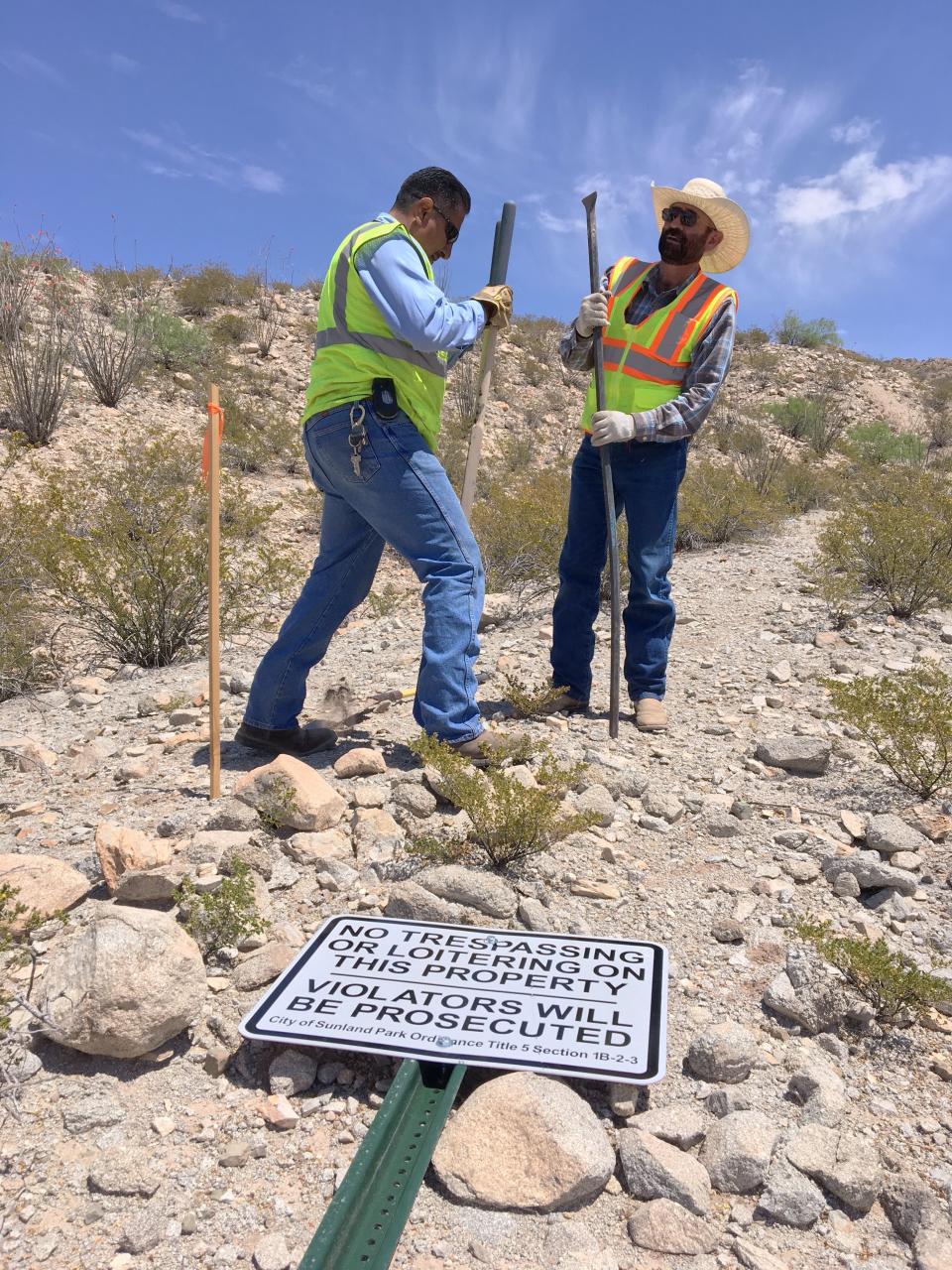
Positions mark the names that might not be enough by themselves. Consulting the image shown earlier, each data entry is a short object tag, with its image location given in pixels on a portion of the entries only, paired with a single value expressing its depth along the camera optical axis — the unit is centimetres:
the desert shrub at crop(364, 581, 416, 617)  609
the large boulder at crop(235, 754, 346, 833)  260
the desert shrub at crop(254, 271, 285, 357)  1463
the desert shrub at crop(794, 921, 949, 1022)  191
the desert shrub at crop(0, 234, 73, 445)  812
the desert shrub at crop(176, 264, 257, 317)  1599
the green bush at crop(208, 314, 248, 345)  1445
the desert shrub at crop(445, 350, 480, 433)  1311
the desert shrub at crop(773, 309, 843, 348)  2314
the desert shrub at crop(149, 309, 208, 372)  1171
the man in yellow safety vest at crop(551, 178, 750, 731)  342
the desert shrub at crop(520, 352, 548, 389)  1778
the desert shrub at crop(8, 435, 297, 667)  493
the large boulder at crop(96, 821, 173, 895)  228
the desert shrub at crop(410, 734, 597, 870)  249
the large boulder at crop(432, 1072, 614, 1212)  149
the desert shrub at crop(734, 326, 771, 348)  2356
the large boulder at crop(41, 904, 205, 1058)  171
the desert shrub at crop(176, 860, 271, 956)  210
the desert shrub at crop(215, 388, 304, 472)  1002
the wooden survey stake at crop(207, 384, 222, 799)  271
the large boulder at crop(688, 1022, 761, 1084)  179
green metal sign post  133
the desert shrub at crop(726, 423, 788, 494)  1023
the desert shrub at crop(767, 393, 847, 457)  1520
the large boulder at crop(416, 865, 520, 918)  229
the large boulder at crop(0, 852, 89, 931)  216
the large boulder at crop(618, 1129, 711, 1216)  150
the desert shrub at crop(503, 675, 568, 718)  369
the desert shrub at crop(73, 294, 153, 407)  964
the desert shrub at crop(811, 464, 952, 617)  538
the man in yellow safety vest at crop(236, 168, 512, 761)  264
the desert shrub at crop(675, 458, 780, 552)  772
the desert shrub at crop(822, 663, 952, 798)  309
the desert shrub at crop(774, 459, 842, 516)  1009
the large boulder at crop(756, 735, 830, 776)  336
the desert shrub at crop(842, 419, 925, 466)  1422
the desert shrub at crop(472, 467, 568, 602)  656
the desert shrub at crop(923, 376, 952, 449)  1766
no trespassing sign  170
